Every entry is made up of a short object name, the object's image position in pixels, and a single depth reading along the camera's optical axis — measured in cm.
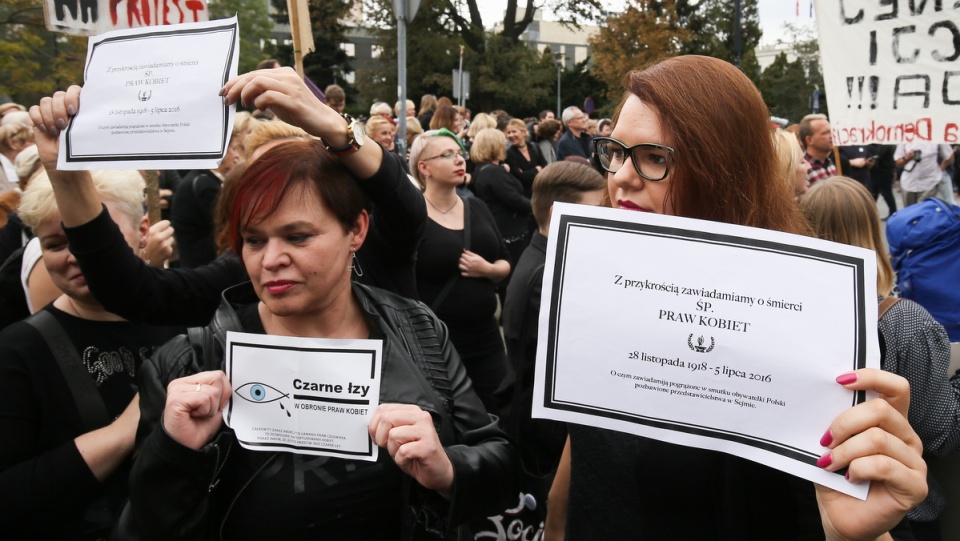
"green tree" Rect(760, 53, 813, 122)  3344
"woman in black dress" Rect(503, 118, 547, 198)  861
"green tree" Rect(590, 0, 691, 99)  2961
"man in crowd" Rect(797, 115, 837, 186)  730
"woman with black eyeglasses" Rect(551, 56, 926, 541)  144
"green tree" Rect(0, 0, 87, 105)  1892
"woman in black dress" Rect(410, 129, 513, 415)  420
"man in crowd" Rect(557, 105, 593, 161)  1103
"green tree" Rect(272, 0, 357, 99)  3978
